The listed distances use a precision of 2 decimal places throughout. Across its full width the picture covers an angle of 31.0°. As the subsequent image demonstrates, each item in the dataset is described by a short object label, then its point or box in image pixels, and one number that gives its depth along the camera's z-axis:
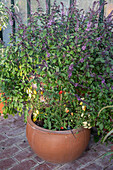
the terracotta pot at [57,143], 2.29
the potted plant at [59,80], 2.15
